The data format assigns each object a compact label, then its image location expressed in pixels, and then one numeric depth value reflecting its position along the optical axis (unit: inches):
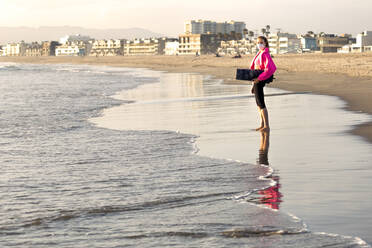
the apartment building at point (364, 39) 6017.7
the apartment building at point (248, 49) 7674.2
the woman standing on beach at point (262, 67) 426.3
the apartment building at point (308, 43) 7577.8
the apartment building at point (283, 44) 7416.3
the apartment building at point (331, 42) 7293.3
